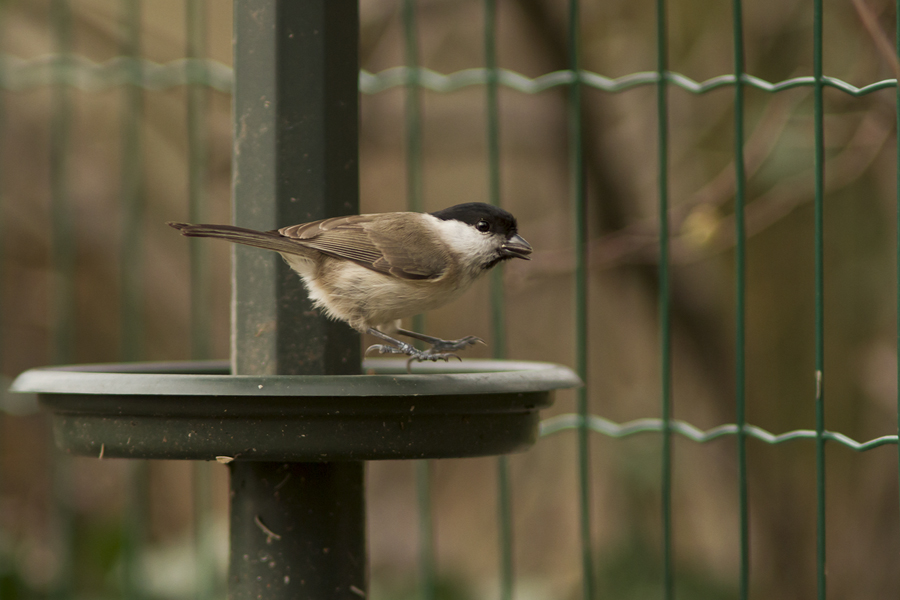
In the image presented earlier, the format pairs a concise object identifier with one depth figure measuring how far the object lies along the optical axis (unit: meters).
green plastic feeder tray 3.37
